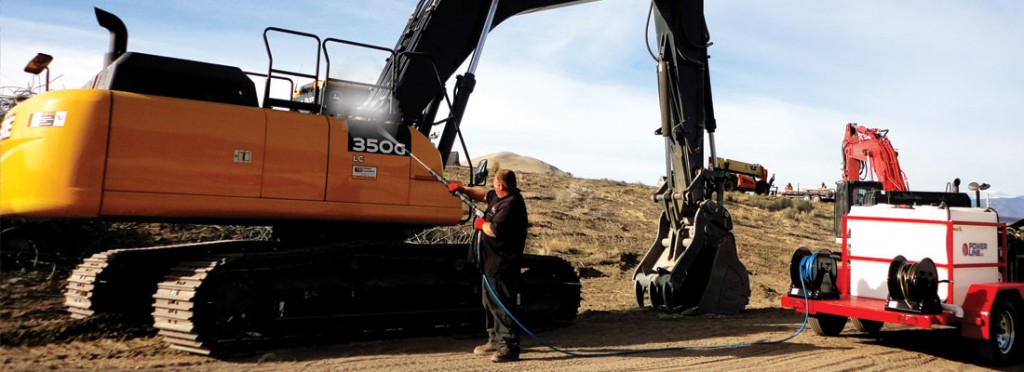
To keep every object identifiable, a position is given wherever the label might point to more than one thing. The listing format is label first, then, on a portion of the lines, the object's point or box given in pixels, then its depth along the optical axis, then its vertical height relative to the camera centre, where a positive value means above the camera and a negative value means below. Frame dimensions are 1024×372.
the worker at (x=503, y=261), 6.94 -0.22
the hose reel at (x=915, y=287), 7.33 -0.28
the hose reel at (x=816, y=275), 8.60 -0.26
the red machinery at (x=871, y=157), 16.02 +2.12
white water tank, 7.95 +0.15
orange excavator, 6.12 +0.31
